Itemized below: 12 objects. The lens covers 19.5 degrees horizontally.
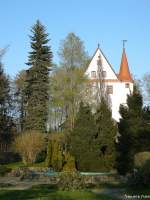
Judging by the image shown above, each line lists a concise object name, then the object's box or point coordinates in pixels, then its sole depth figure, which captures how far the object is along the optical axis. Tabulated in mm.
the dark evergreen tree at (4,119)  48625
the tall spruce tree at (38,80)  46438
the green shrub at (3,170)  30806
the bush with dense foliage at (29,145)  38312
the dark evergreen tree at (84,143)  31969
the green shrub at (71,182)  19047
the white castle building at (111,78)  60219
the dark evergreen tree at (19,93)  63909
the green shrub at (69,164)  32031
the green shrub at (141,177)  18766
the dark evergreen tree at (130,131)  27969
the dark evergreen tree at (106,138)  31906
